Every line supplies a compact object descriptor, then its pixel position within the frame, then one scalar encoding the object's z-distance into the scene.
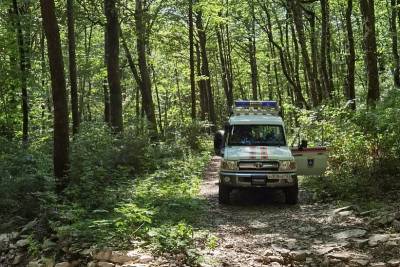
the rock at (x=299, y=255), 7.92
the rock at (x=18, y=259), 9.05
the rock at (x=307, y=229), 9.66
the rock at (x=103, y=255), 7.80
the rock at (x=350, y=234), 8.90
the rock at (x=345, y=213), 10.48
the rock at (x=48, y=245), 8.71
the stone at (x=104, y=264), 7.60
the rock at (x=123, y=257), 7.62
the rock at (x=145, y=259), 7.51
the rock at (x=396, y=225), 8.87
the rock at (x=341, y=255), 7.74
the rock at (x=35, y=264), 8.33
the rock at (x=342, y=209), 10.80
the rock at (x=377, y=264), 7.39
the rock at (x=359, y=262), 7.54
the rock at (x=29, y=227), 9.96
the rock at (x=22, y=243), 9.34
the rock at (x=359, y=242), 8.30
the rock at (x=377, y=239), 8.26
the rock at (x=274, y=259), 7.86
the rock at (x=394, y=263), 7.35
